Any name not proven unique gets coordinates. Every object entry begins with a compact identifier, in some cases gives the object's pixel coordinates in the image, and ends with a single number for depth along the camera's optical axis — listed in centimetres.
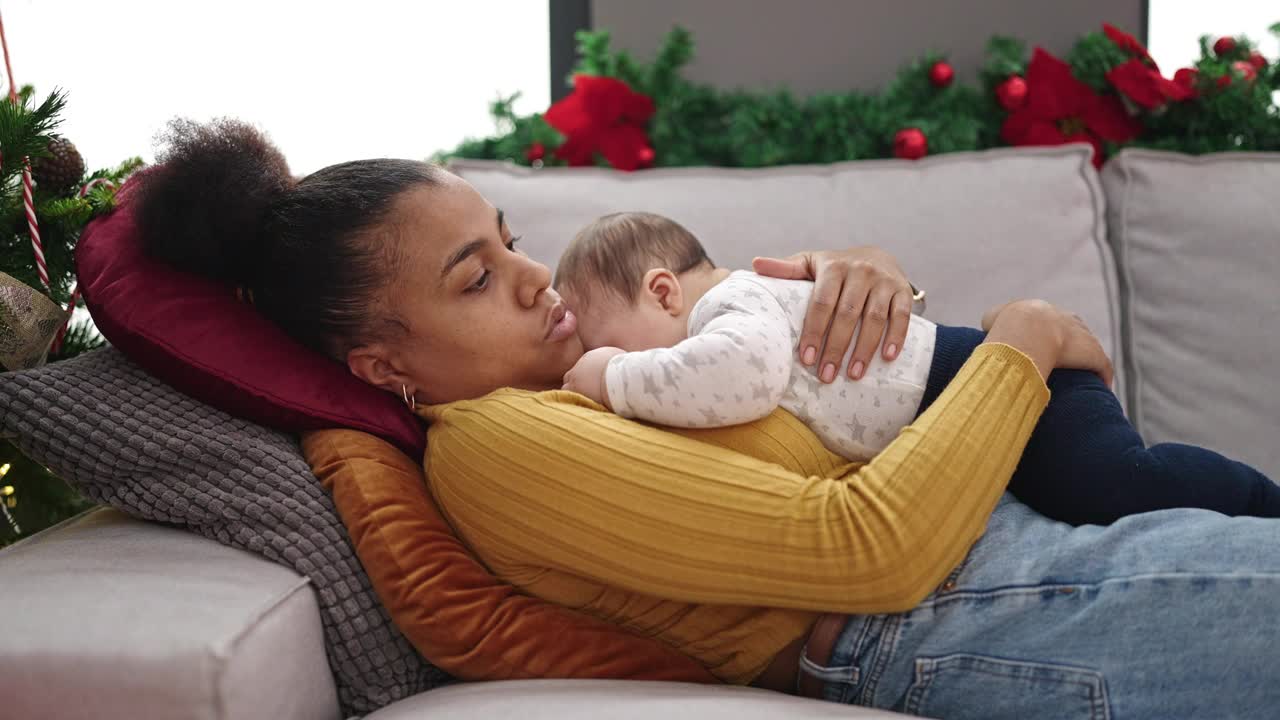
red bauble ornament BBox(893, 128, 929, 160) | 194
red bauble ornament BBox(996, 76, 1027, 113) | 198
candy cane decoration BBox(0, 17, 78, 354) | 119
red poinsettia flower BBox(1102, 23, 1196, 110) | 191
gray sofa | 167
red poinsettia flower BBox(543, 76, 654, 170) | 202
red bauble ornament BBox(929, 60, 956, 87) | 199
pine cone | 128
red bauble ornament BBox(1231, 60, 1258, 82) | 191
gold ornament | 110
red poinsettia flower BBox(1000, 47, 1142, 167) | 198
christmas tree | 114
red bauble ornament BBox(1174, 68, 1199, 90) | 190
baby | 106
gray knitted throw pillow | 101
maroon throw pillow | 111
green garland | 193
